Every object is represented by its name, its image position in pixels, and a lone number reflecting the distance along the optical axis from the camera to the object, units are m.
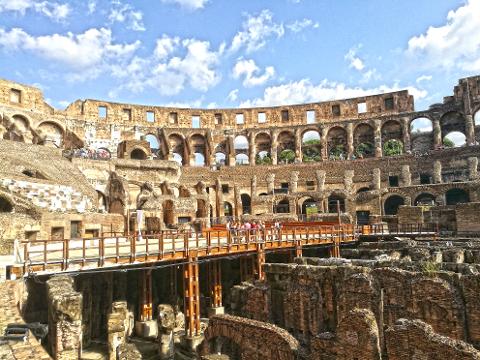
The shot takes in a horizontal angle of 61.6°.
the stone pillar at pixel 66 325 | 8.63
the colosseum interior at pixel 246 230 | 9.67
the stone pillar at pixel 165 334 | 12.96
